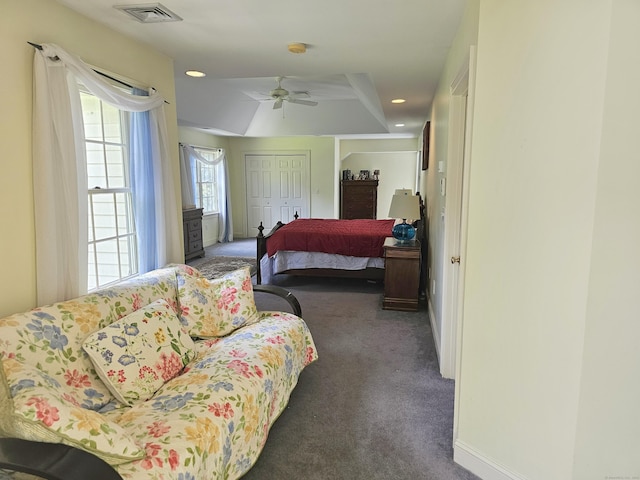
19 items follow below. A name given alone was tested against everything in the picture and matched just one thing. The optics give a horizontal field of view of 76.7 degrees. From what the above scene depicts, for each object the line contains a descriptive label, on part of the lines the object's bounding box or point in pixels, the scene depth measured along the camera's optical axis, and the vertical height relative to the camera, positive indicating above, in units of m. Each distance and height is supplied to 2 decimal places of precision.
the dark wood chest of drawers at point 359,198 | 9.70 -0.09
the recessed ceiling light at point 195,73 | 3.42 +1.03
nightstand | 4.05 -0.83
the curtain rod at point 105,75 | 1.91 +0.70
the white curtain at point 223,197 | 8.15 -0.07
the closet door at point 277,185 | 8.83 +0.19
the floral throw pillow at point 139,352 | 1.77 -0.74
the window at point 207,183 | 7.75 +0.22
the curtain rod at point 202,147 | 7.37 +0.89
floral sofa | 1.27 -0.81
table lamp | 4.18 -0.18
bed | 4.91 -0.72
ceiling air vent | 2.11 +0.97
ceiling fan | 5.36 +1.33
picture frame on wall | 4.99 +0.63
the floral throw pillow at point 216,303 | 2.46 -0.69
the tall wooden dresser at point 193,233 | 6.40 -0.64
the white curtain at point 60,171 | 1.93 +0.11
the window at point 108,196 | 2.52 -0.02
